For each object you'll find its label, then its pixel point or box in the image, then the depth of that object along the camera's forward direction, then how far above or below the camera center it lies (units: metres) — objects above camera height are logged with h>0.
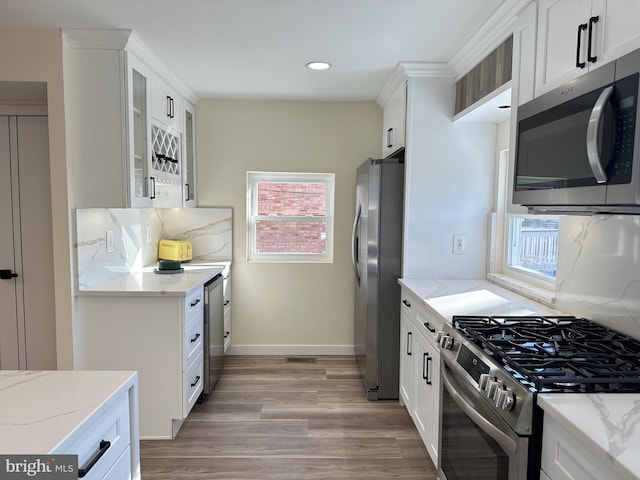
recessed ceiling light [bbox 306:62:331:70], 2.87 +1.02
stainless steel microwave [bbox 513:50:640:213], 1.12 +0.22
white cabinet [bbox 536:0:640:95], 1.27 +0.62
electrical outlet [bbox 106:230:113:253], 2.86 -0.22
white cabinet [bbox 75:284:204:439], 2.52 -0.82
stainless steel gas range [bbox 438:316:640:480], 1.19 -0.50
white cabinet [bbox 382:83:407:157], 3.05 +0.74
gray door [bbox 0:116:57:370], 2.69 -0.25
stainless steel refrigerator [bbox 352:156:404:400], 2.98 -0.43
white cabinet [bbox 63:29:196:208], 2.42 +0.56
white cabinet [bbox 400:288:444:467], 2.15 -0.91
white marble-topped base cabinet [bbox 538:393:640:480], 0.89 -0.50
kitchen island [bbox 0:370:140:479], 0.91 -0.50
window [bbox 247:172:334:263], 4.08 -0.06
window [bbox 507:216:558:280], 2.46 -0.19
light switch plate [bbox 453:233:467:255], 2.99 -0.21
